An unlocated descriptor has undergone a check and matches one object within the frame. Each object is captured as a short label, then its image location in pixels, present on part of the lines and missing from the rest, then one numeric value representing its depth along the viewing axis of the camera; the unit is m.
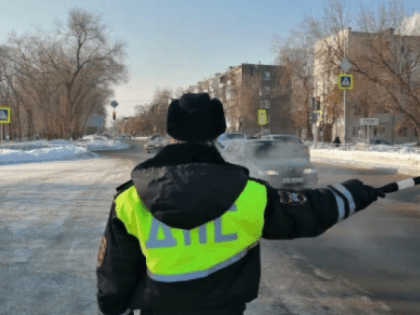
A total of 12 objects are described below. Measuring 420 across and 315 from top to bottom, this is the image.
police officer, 1.63
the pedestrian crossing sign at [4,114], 24.67
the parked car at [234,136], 30.65
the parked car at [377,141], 39.61
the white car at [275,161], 10.70
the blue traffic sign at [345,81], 24.22
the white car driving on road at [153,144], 33.25
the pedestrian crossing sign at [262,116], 39.53
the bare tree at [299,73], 42.84
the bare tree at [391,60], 26.92
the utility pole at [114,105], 36.97
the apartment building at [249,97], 64.25
